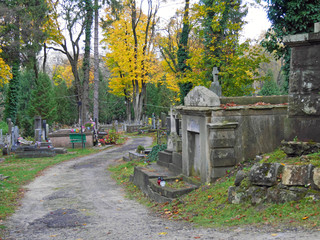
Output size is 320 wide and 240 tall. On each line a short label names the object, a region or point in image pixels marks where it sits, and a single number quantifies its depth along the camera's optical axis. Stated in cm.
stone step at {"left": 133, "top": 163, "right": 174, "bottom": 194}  1063
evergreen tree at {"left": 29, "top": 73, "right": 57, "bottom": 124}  3697
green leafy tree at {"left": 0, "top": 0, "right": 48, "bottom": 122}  2288
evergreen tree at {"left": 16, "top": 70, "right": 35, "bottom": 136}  3913
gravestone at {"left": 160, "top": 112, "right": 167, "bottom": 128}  2536
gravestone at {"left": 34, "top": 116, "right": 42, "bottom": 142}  2212
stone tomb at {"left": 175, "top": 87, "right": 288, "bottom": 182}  865
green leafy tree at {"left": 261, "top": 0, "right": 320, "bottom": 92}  1234
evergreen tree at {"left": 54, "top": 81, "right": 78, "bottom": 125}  4394
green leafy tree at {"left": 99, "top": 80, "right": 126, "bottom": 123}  4825
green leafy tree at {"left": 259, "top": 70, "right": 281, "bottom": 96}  2990
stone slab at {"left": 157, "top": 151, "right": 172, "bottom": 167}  1226
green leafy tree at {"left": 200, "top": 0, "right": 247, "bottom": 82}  1681
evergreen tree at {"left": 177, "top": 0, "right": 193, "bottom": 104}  2305
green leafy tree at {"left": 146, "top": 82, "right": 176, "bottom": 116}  4372
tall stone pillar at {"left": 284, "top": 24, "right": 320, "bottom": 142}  644
